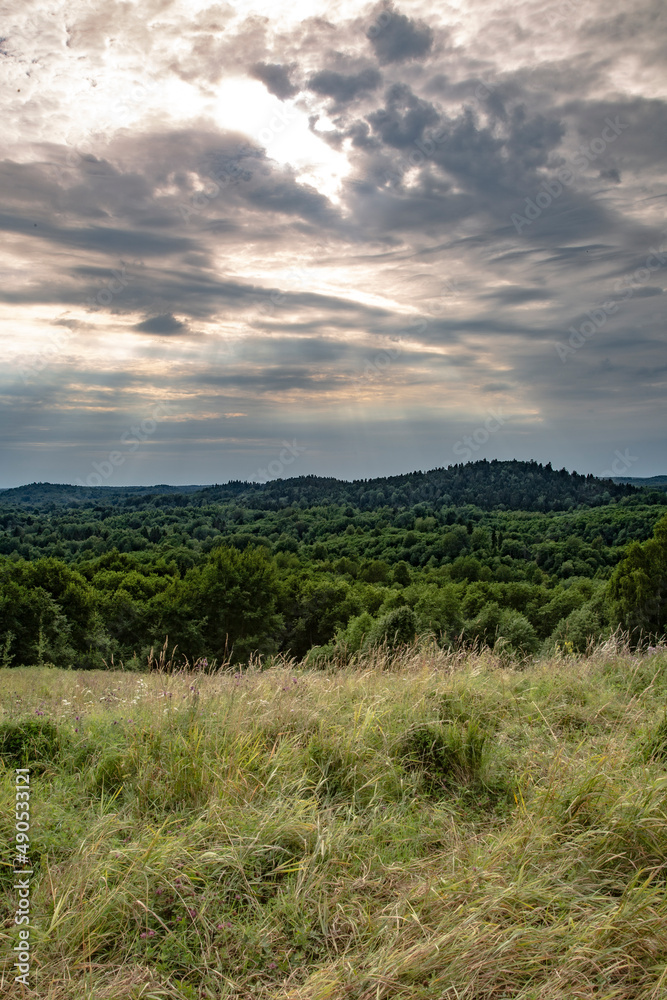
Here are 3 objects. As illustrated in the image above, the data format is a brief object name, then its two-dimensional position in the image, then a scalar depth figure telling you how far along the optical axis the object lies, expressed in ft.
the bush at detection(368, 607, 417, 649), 99.13
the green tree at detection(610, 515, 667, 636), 81.66
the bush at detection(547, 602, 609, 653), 86.62
